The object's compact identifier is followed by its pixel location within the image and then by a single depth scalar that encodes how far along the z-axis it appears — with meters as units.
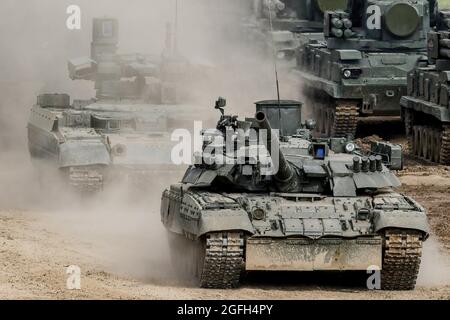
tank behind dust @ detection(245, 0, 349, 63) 37.00
